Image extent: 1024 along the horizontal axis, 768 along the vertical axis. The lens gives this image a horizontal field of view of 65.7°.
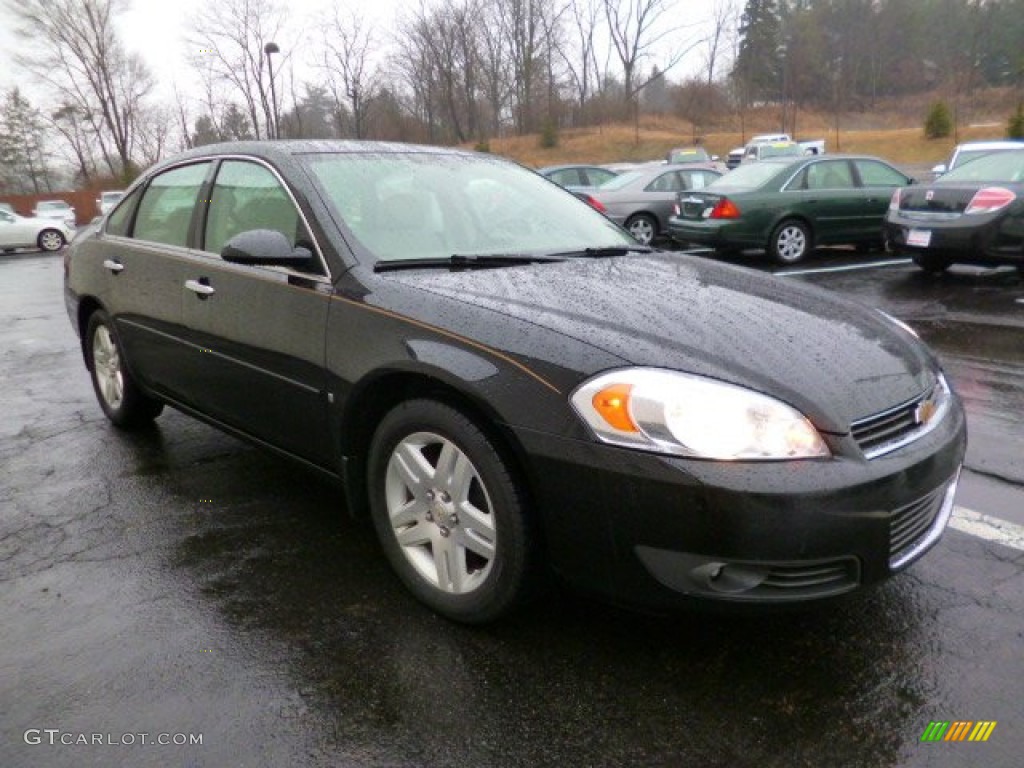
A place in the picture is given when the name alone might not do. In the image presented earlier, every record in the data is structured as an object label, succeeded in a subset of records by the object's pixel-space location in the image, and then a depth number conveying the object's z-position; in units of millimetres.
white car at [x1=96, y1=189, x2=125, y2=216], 29288
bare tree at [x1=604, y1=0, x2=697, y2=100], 69500
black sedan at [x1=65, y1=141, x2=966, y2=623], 1999
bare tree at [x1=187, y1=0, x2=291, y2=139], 43594
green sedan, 10445
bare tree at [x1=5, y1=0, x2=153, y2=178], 48844
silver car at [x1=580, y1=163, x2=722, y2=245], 12945
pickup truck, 27600
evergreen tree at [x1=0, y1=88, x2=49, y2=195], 50653
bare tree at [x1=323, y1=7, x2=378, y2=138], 46366
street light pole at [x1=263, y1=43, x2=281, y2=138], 26819
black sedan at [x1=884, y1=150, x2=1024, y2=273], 7816
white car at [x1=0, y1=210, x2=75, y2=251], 21781
